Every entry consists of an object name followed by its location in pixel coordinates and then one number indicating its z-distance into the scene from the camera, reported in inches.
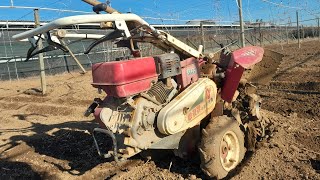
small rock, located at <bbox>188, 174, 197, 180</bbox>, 116.5
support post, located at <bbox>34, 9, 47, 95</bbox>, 310.6
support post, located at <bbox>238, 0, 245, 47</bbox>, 268.0
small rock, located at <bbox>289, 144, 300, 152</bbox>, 135.4
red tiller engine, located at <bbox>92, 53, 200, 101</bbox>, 104.0
